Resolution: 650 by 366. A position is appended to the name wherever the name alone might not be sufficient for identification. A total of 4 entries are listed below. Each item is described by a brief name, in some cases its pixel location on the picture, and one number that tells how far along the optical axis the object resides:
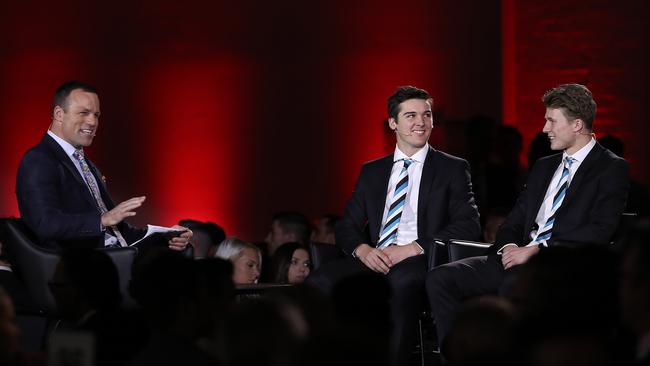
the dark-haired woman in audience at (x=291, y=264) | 13.10
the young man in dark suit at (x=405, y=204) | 10.52
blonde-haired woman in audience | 12.52
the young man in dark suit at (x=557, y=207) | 9.73
